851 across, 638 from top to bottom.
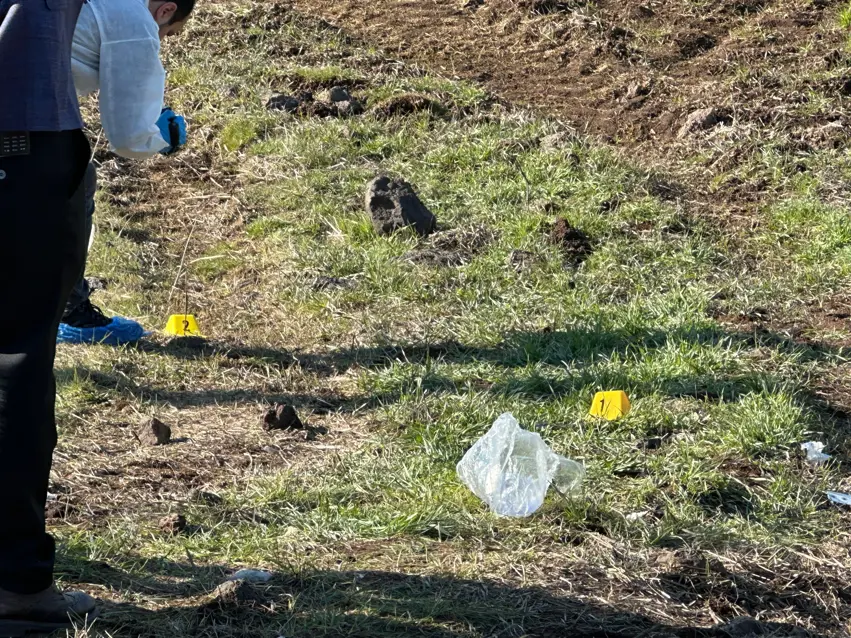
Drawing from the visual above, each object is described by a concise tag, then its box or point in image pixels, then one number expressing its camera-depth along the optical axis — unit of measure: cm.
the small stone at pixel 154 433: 921
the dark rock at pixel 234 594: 654
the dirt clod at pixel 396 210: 1342
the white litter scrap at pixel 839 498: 829
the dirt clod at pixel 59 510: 794
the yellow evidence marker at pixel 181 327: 1146
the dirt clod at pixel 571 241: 1273
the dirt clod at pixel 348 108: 1675
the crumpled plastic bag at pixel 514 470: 795
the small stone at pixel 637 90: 1686
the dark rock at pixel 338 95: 1703
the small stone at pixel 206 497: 814
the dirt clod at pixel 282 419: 948
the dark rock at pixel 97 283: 1280
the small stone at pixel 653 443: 898
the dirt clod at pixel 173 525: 773
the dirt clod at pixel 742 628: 661
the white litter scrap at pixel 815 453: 882
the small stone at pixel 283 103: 1705
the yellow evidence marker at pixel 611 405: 931
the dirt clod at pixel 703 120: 1567
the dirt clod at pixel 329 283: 1234
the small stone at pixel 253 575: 695
